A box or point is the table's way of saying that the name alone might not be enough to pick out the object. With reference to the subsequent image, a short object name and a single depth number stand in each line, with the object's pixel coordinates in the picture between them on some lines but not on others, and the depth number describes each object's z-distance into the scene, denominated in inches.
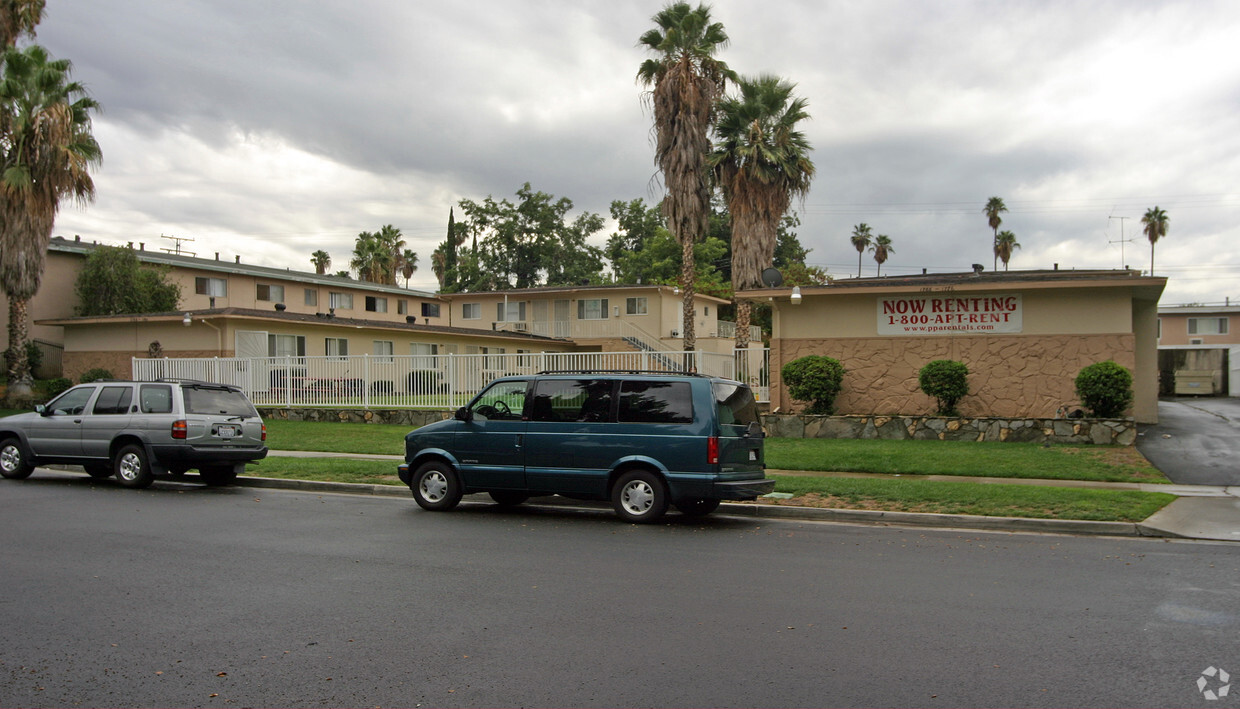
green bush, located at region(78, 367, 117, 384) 1182.1
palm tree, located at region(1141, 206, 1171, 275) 2876.5
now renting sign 780.0
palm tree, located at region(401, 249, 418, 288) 3165.1
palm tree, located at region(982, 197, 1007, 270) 3137.3
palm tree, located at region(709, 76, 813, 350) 1283.2
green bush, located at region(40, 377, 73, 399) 1172.5
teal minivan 414.3
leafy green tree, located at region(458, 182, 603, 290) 2618.1
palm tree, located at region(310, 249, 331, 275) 2938.0
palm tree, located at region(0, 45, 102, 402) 1182.3
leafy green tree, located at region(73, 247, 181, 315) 1435.8
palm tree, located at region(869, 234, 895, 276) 3334.2
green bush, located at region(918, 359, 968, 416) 753.6
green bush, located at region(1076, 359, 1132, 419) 695.1
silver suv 541.3
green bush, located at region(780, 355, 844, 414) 785.6
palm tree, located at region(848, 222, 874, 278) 3353.8
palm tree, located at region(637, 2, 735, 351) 1199.6
